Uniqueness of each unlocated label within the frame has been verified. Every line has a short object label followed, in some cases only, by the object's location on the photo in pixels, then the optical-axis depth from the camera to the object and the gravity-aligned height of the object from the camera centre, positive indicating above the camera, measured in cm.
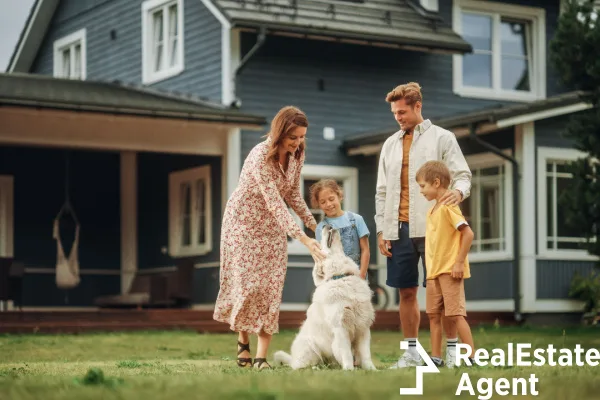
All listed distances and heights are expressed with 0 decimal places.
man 1271 +52
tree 2170 +203
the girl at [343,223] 1277 +33
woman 1305 +21
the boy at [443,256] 1213 +10
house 2812 +236
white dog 1202 -27
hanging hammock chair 2900 +15
